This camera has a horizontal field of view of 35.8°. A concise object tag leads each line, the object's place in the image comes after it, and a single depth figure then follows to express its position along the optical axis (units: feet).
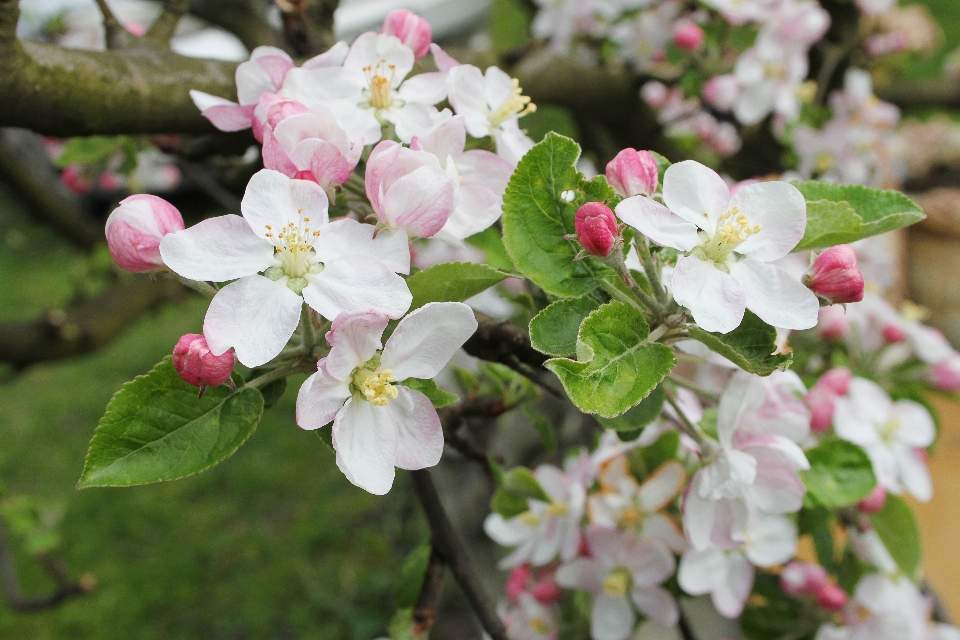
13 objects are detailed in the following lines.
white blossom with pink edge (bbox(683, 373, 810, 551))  1.00
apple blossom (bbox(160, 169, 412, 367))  0.86
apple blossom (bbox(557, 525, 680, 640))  1.25
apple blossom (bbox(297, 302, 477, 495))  0.86
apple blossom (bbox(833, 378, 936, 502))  1.32
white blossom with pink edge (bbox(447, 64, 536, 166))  1.01
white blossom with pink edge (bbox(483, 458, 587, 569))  1.29
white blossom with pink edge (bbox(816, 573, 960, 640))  1.41
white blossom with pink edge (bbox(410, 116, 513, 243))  0.95
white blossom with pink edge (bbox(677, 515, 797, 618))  1.21
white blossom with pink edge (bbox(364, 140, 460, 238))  0.90
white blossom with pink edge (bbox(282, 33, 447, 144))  0.98
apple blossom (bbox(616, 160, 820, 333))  0.89
